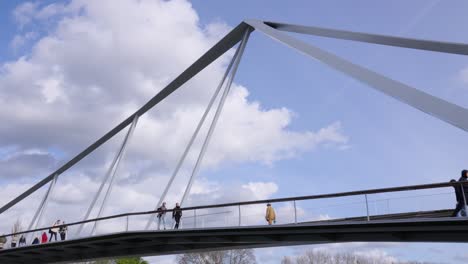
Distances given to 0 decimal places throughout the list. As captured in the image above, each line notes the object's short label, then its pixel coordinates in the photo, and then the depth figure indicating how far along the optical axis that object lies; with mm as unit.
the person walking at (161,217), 20772
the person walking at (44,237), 28891
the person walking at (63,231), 26359
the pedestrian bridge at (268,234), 13844
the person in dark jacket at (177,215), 20352
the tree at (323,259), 76688
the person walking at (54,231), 26648
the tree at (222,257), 54969
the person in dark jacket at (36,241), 28906
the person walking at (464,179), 12526
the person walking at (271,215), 17266
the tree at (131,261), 88750
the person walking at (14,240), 31662
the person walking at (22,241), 31481
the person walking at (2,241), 32281
